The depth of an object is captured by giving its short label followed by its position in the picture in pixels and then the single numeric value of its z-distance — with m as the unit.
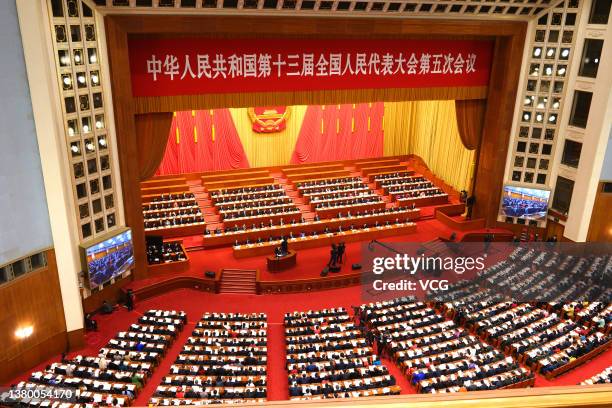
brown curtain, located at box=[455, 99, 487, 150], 18.28
